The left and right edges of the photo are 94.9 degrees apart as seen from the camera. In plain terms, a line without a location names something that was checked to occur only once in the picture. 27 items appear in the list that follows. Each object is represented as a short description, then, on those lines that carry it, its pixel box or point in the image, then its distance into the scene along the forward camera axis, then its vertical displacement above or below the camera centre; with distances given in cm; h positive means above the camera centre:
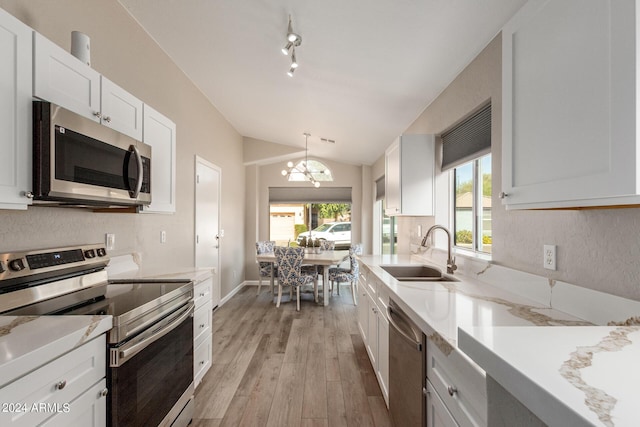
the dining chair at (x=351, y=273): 469 -97
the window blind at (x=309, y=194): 623 +42
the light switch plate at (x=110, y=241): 211 -20
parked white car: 631 -41
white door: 373 -6
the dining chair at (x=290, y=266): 420 -75
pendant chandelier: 535 +94
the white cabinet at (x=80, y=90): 121 +61
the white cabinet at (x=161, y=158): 205 +42
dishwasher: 124 -75
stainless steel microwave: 118 +25
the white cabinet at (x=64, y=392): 82 -57
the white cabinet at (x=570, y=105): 73 +33
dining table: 426 -68
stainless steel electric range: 122 -47
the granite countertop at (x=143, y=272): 206 -44
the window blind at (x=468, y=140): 204 +58
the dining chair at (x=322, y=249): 500 -78
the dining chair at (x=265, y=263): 497 -80
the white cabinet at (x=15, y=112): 106 +38
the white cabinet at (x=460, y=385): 83 -55
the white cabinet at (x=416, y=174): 272 +37
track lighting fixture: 194 +119
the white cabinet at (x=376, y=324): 196 -88
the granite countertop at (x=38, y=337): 81 -40
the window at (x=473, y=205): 224 +8
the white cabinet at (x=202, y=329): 215 -90
